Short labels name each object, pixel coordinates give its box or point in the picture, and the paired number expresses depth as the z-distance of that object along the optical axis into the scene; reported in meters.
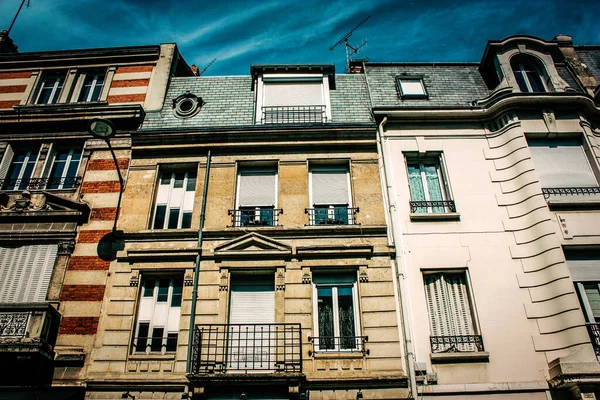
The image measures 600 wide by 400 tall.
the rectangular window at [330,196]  11.59
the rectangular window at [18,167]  12.48
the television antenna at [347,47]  17.77
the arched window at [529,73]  13.27
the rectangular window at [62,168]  12.41
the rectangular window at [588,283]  9.58
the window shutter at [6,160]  12.66
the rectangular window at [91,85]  14.26
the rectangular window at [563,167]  11.38
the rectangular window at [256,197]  11.66
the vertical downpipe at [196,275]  9.64
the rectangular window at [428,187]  11.53
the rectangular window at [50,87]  14.24
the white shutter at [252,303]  10.36
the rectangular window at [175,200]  11.85
